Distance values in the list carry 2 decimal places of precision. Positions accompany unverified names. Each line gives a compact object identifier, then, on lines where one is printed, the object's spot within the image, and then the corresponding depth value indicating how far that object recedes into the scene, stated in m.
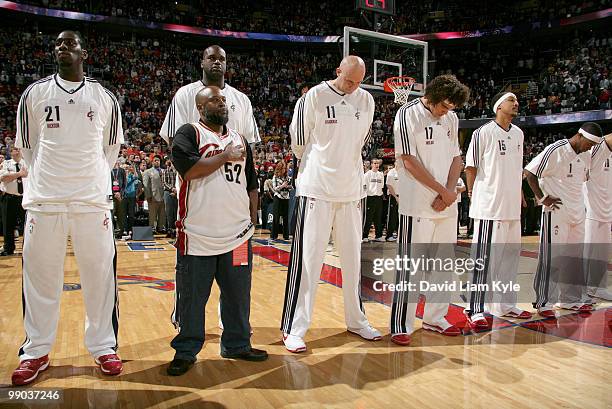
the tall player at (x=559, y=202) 4.94
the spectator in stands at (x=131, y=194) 11.67
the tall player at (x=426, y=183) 3.88
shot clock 11.43
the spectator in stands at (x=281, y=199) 11.55
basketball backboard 11.70
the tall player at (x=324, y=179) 3.75
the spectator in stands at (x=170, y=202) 11.83
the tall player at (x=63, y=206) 3.08
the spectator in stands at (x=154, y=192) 11.79
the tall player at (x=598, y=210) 5.36
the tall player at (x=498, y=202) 4.51
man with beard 3.14
